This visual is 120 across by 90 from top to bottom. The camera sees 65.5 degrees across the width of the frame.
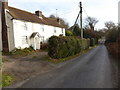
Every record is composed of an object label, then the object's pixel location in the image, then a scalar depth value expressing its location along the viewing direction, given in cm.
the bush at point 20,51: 1394
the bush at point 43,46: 1914
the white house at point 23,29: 1458
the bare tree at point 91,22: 5668
